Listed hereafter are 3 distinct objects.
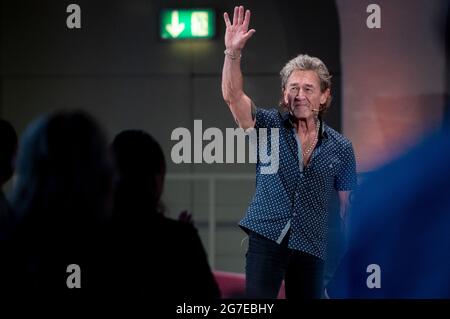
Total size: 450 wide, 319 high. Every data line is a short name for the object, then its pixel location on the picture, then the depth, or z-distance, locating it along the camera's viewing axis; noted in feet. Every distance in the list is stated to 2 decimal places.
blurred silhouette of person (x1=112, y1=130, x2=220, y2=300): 15.97
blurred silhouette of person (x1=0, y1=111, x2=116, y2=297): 13.34
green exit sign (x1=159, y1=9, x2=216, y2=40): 25.07
